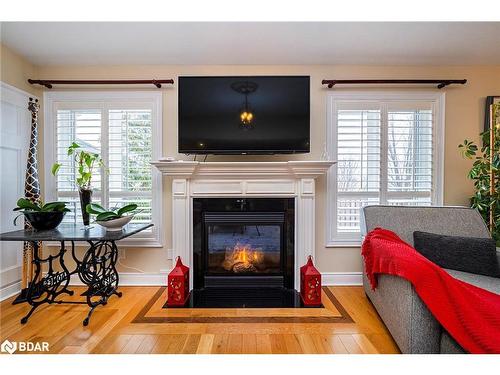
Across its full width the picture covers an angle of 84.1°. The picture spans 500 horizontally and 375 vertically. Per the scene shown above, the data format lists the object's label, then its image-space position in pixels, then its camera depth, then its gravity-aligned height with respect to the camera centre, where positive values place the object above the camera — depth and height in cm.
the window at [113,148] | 300 +38
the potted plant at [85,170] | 264 +13
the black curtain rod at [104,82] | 288 +106
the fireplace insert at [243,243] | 284 -63
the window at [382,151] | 301 +36
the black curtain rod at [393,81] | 288 +107
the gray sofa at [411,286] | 158 -66
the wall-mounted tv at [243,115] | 281 +70
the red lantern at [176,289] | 249 -95
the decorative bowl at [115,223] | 234 -34
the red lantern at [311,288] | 250 -94
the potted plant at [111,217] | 234 -29
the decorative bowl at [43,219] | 229 -31
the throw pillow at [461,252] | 206 -52
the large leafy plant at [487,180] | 258 +4
